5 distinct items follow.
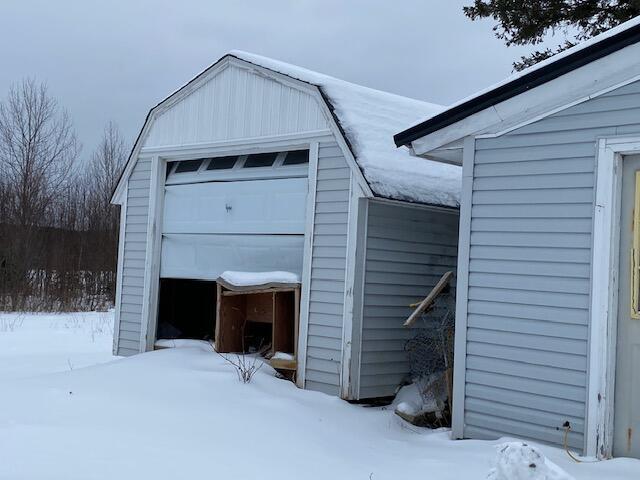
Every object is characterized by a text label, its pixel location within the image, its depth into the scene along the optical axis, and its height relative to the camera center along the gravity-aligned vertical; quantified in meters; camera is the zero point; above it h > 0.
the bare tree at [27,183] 24.45 +2.56
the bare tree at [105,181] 28.27 +3.26
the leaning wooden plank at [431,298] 7.20 -0.24
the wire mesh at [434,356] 7.19 -0.89
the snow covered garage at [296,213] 7.83 +0.66
